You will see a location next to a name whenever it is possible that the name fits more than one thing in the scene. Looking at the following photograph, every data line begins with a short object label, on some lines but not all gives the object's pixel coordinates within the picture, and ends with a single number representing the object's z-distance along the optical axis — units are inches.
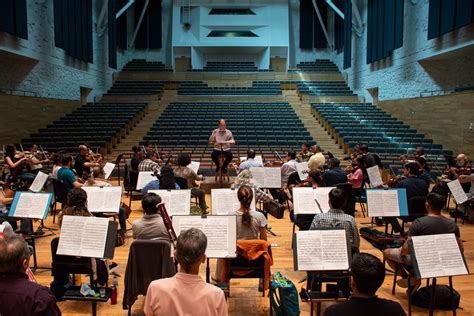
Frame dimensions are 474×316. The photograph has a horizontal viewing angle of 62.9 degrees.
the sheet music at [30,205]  186.1
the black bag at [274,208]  216.2
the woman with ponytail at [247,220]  160.1
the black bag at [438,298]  157.5
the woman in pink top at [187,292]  79.3
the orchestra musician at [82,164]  336.5
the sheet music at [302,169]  307.1
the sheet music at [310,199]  199.5
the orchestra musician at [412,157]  333.5
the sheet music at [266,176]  278.5
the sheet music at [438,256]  126.3
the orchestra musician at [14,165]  312.5
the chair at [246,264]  150.2
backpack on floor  132.3
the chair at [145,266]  134.1
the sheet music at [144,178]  281.1
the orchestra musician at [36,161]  370.3
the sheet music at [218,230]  138.3
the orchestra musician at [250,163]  312.7
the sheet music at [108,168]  327.3
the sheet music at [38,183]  252.2
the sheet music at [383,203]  197.3
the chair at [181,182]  280.4
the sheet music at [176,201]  193.2
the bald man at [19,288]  81.0
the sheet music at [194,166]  322.0
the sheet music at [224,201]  195.9
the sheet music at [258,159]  349.4
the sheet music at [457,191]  244.4
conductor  360.5
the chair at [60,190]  255.7
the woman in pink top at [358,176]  299.9
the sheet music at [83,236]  137.2
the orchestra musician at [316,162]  301.1
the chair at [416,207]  221.4
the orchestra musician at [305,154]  401.0
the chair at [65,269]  146.0
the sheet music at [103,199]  209.0
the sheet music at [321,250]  131.3
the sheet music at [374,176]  277.0
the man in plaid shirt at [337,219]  153.3
